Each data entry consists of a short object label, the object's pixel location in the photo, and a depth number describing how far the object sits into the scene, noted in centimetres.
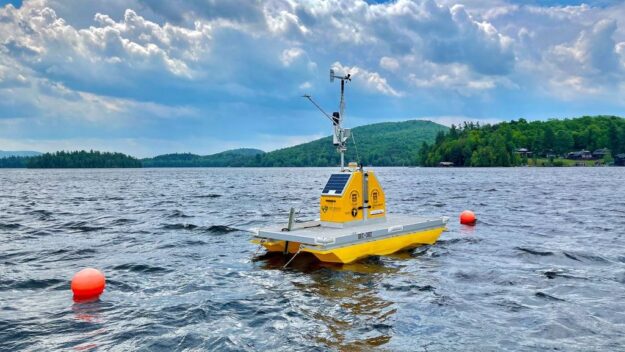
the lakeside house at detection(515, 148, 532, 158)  19238
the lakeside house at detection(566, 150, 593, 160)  18425
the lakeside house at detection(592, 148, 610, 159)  18338
